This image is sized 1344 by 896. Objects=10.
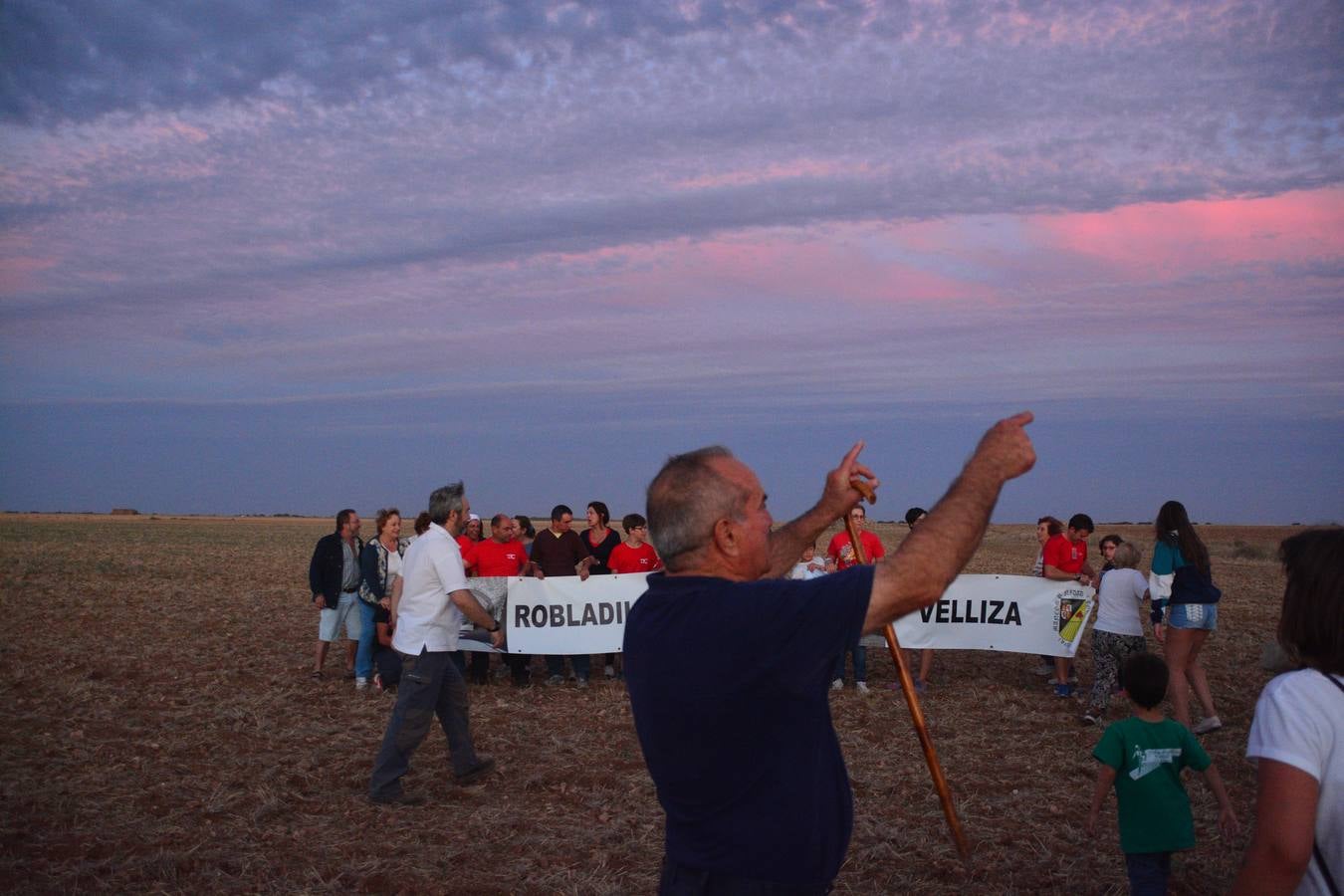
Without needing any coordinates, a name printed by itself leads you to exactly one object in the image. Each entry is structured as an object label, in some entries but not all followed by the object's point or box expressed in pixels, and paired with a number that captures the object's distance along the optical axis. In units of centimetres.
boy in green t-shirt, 477
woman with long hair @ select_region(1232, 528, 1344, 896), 231
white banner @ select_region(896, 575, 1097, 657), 1199
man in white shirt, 766
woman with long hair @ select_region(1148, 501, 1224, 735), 851
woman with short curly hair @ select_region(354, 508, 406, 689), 1192
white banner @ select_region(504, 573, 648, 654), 1253
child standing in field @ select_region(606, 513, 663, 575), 1292
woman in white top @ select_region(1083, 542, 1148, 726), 1005
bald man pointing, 245
